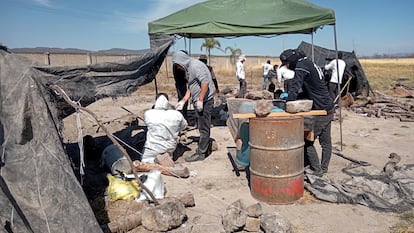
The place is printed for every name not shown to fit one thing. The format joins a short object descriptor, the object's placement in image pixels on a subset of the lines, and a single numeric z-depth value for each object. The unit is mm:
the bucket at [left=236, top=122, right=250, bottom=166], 4938
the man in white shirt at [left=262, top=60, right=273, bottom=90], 14883
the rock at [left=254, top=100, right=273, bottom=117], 4020
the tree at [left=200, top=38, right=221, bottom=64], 28078
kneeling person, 5301
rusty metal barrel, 4035
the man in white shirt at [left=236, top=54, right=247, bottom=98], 13453
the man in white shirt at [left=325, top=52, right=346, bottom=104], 9406
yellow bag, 4188
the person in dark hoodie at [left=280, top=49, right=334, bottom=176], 4508
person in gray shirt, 5715
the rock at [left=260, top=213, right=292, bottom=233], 3447
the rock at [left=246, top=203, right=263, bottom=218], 3757
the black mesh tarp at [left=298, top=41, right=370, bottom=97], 13477
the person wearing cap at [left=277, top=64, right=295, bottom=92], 7841
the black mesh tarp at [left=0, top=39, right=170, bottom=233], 2557
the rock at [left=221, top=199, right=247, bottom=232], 3579
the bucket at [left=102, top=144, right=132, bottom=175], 4906
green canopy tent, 7004
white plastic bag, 4176
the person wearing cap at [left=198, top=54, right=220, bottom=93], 8502
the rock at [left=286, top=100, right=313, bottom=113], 4148
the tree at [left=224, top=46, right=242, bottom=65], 32594
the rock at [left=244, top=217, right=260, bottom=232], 3639
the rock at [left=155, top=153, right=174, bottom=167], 5320
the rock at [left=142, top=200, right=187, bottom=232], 3539
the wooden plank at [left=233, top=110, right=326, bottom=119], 4095
